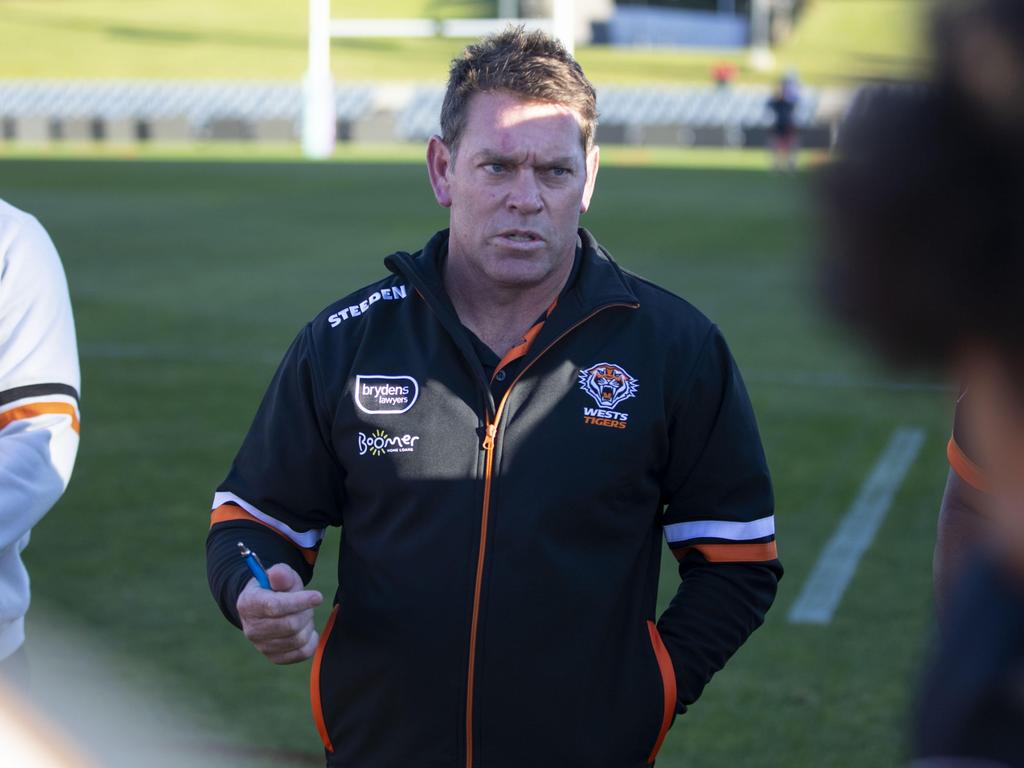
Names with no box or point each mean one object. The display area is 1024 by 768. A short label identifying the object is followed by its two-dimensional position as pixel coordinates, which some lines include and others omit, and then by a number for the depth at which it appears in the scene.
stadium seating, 86.25
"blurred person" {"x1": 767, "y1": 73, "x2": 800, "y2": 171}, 66.75
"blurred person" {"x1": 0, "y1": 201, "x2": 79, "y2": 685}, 5.81
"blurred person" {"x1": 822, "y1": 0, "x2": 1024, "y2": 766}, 2.21
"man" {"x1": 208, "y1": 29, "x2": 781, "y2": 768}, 5.28
